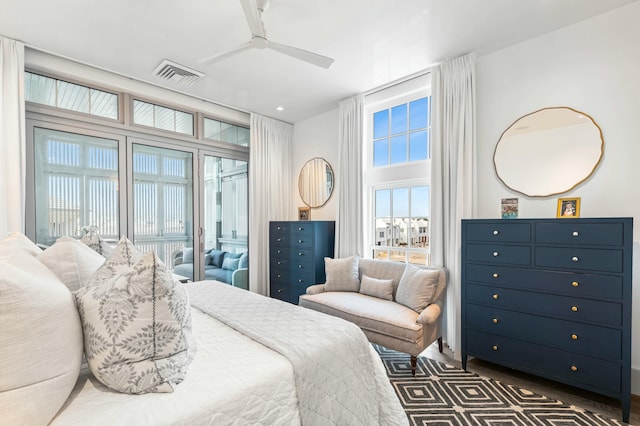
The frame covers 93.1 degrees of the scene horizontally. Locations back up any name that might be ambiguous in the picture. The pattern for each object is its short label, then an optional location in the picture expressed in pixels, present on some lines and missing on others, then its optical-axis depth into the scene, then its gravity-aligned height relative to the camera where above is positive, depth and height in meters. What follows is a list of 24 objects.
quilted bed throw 1.25 -0.68
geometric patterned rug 1.92 -1.35
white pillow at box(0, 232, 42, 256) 1.16 -0.15
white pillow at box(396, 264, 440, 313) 2.74 -0.75
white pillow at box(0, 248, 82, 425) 0.77 -0.39
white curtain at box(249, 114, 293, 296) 4.43 +0.31
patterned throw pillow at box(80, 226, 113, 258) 1.74 -0.21
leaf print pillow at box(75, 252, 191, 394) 1.00 -0.41
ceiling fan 1.88 +1.17
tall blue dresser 3.90 -0.63
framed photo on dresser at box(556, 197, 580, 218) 2.38 +0.00
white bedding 0.90 -0.62
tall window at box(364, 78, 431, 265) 3.46 +0.38
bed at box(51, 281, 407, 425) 0.94 -0.63
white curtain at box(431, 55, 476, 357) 2.91 +0.41
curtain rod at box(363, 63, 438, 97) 3.27 +1.45
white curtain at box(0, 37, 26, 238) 2.55 +0.61
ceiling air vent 3.03 +1.41
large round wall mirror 2.38 +0.47
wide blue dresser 1.92 -0.65
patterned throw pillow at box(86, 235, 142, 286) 1.18 -0.23
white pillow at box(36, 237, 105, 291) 1.24 -0.23
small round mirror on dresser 4.38 +0.38
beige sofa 2.47 -0.94
